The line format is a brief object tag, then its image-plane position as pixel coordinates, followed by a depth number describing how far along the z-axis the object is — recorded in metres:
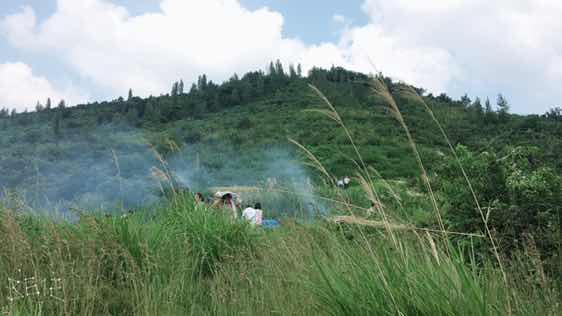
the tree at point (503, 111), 38.75
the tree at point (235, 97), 58.31
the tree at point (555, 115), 40.44
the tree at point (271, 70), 72.00
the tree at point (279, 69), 71.25
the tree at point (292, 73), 70.07
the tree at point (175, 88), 67.87
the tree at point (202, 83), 67.82
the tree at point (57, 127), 37.69
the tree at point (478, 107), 41.09
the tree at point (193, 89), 65.10
